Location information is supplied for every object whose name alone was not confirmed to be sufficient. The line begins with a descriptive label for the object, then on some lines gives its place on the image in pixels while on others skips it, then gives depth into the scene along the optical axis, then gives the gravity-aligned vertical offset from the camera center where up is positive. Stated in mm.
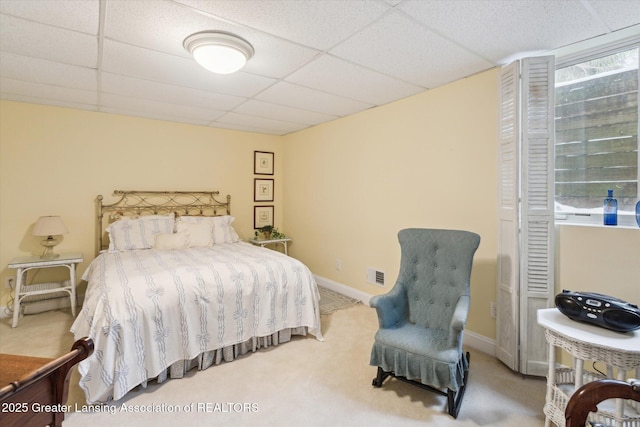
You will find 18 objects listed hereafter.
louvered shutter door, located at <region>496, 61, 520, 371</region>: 2260 -72
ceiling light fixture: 1943 +1071
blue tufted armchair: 1888 -756
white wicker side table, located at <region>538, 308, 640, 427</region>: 1423 -709
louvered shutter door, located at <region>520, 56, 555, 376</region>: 2176 +44
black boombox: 1487 -506
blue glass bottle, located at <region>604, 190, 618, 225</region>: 1992 +24
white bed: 1995 -782
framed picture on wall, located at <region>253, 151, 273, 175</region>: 5066 +807
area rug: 3606 -1146
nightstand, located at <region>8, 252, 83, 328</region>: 3084 -680
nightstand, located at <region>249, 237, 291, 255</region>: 4637 -482
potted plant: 4891 -377
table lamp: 3234 -226
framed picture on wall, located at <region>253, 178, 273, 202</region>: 5098 +343
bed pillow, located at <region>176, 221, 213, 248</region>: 3701 -280
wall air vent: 3605 -791
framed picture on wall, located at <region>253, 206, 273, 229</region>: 5109 -98
